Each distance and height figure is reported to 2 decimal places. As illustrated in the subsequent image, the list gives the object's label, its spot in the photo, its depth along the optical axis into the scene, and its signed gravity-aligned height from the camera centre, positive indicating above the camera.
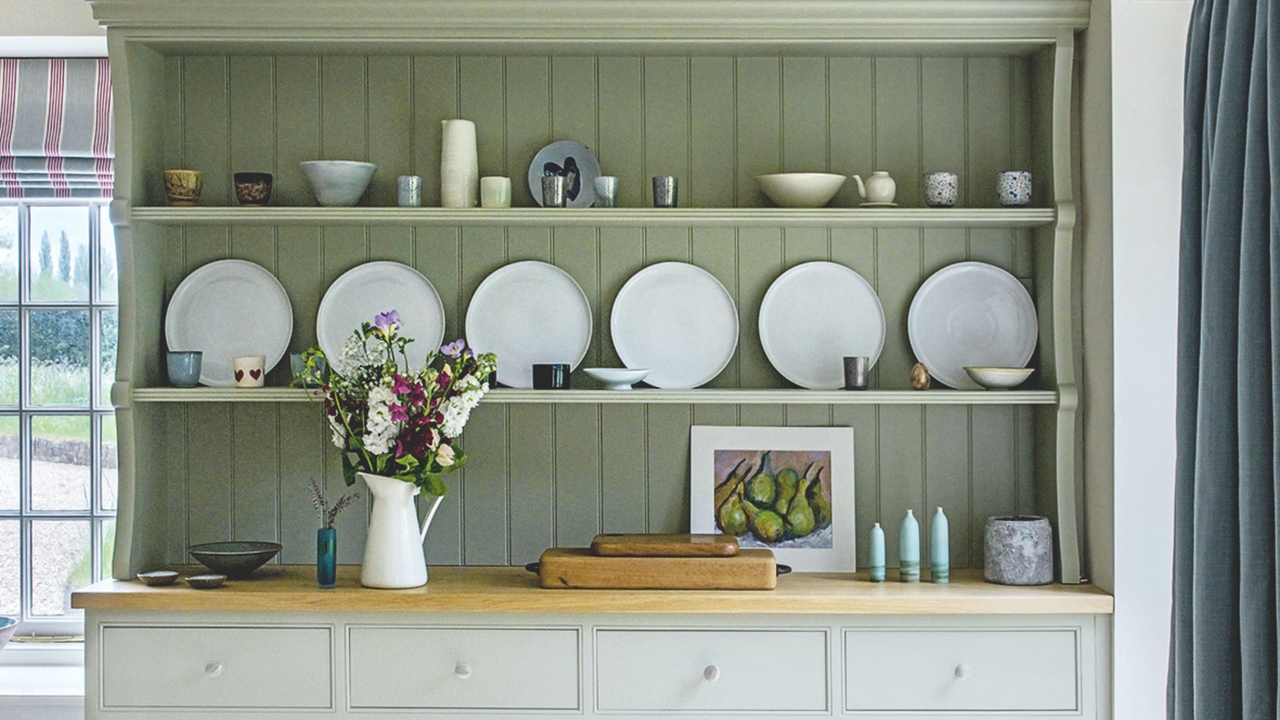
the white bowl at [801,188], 2.79 +0.42
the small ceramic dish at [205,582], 2.62 -0.51
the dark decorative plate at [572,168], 2.93 +0.49
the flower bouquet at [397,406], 2.56 -0.10
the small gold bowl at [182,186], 2.79 +0.42
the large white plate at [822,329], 2.94 +0.08
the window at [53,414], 3.22 -0.15
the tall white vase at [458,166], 2.81 +0.48
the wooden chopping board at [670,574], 2.59 -0.48
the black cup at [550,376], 2.77 -0.04
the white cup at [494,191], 2.79 +0.41
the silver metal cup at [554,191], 2.78 +0.41
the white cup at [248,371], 2.80 -0.03
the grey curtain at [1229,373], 1.90 -0.02
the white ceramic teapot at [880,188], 2.78 +0.42
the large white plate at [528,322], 2.94 +0.10
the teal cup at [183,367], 2.79 -0.02
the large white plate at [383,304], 2.94 +0.14
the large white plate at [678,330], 2.94 +0.08
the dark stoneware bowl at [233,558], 2.69 -0.47
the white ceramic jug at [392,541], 2.64 -0.42
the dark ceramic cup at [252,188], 2.79 +0.42
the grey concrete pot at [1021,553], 2.67 -0.45
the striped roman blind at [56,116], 3.10 +0.65
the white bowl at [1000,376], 2.75 -0.04
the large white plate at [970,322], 2.92 +0.10
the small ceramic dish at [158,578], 2.66 -0.51
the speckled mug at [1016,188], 2.78 +0.42
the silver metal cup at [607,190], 2.80 +0.41
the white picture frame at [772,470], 2.91 -0.28
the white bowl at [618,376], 2.76 -0.04
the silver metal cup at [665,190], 2.78 +0.41
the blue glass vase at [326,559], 2.64 -0.46
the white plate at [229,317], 2.94 +0.11
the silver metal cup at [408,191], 2.79 +0.41
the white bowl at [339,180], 2.79 +0.44
